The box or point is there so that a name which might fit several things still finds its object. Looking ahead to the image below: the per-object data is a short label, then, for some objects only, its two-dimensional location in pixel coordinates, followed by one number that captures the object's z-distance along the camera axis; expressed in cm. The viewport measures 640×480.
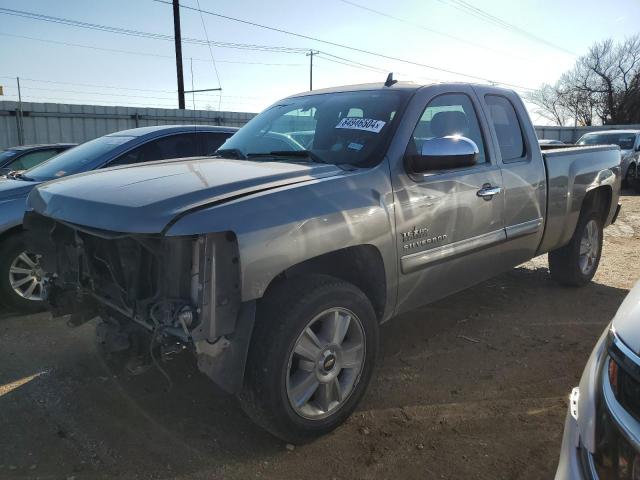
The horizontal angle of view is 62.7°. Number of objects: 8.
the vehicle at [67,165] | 464
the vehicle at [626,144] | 1539
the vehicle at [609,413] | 148
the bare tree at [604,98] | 5025
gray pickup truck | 238
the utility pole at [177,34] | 1948
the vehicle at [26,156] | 833
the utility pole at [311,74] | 4966
